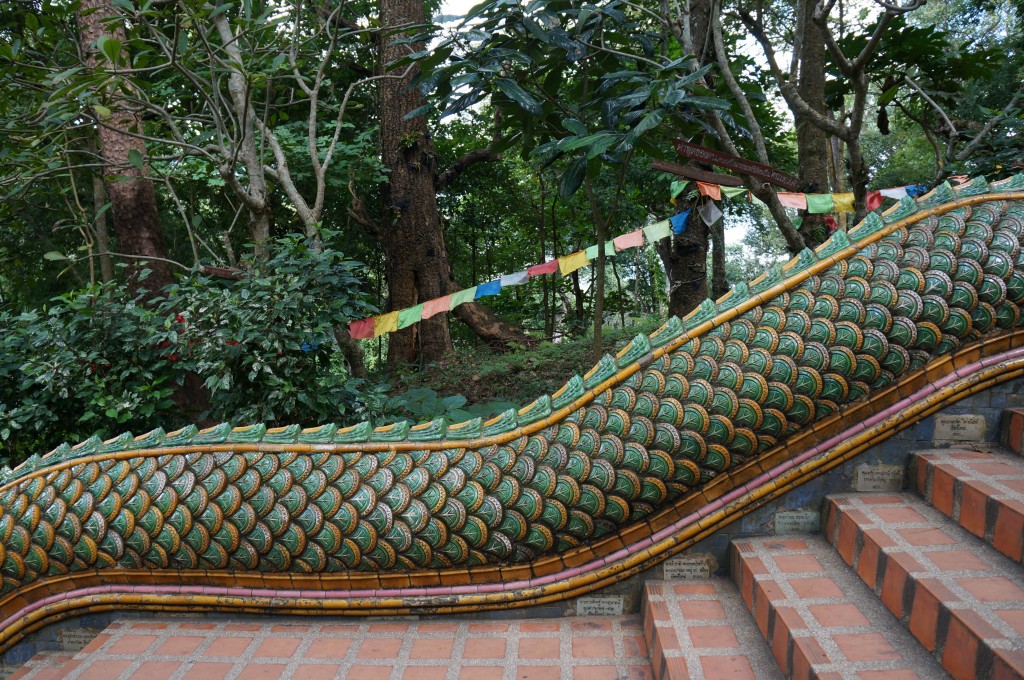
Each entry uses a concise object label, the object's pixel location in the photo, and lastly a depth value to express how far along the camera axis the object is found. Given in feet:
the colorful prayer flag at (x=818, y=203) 16.28
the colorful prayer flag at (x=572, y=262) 18.40
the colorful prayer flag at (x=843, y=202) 16.79
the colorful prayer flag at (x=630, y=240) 17.79
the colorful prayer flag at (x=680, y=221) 15.97
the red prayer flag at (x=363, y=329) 18.73
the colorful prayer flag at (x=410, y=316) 19.10
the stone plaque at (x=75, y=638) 8.52
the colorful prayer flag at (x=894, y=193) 17.42
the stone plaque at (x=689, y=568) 8.02
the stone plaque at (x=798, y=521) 7.95
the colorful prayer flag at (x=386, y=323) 19.39
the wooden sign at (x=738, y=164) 9.72
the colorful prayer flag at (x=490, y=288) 19.27
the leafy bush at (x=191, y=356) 11.19
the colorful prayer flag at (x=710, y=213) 14.05
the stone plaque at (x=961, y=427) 7.93
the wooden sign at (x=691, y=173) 9.86
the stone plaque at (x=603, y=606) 8.05
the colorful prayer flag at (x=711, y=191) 15.56
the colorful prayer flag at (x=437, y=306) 19.42
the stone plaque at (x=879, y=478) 7.91
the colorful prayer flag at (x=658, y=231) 17.04
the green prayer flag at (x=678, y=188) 15.52
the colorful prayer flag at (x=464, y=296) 19.24
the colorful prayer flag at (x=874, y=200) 17.95
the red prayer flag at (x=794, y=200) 17.04
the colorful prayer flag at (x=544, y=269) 18.79
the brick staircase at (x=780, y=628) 5.50
